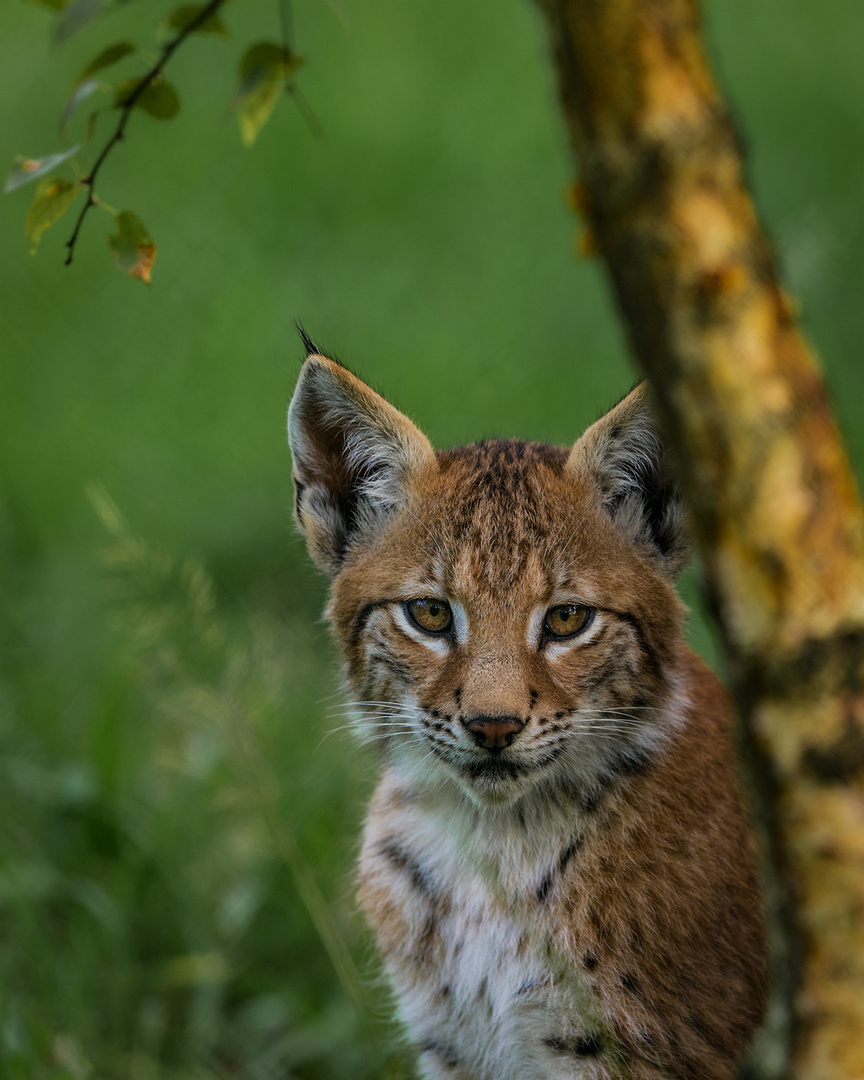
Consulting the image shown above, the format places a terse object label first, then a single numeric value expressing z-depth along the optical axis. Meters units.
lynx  6.11
